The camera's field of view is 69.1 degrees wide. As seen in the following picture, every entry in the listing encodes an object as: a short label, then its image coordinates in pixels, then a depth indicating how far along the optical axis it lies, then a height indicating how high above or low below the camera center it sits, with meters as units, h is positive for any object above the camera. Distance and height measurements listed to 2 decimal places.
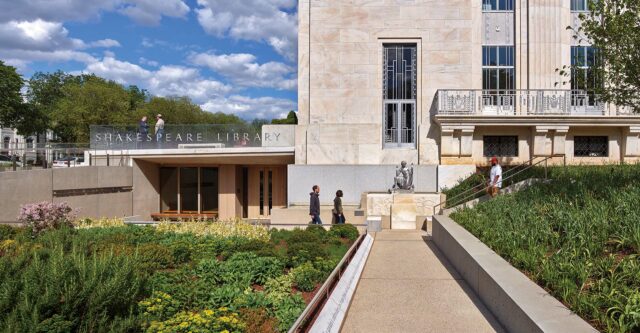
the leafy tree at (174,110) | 58.41 +8.47
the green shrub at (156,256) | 7.73 -1.43
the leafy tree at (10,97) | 47.53 +8.14
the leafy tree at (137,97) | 66.69 +13.79
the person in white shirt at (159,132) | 23.92 +2.17
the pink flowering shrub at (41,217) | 11.55 -1.07
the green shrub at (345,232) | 11.84 -1.49
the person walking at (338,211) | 15.71 -1.25
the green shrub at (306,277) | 6.88 -1.56
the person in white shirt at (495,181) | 15.64 -0.24
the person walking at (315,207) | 15.76 -1.12
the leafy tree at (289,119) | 63.78 +8.04
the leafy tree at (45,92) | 54.63 +12.20
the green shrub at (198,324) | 4.49 -1.50
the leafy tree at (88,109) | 45.69 +6.57
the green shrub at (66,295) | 4.17 -1.16
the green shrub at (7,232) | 10.78 -1.39
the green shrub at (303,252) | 8.24 -1.46
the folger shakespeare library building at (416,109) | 21.44 +3.16
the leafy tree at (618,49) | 10.38 +2.89
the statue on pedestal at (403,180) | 17.78 -0.23
